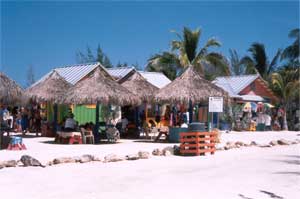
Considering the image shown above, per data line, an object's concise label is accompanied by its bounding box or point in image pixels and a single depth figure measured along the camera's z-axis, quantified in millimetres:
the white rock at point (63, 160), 12352
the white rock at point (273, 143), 20578
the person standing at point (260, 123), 33188
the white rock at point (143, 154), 14219
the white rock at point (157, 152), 15113
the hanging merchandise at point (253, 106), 34500
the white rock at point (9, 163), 11594
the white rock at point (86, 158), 12802
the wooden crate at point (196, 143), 15820
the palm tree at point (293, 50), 41447
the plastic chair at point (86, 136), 18891
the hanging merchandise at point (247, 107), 33438
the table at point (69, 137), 18594
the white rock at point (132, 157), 13905
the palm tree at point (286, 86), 34625
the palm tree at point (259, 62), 44594
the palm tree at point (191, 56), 32812
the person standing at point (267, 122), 33625
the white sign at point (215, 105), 18094
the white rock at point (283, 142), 21128
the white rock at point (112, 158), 13312
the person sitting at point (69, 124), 18891
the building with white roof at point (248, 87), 35406
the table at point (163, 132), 20672
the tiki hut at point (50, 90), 21500
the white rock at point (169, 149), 15580
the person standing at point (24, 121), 24134
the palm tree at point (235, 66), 57562
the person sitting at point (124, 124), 22578
